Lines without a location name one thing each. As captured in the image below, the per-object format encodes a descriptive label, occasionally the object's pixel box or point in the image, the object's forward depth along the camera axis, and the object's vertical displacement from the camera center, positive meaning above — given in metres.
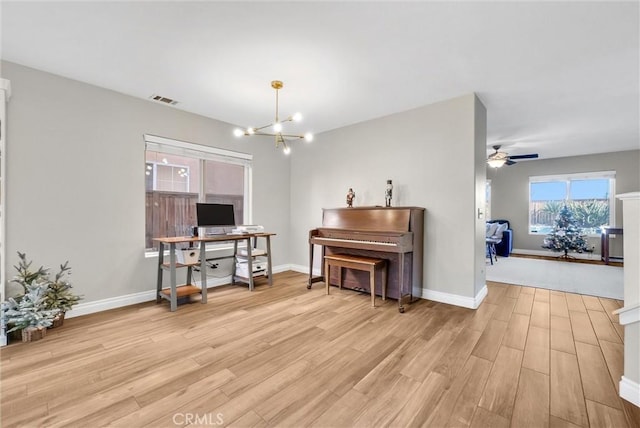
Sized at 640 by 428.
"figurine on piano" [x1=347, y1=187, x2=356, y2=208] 4.25 +0.24
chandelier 2.89 +0.90
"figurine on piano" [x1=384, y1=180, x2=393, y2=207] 3.84 +0.28
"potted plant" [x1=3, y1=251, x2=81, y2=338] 2.44 -0.79
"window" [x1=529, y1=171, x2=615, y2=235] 6.57 +0.39
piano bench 3.33 -0.66
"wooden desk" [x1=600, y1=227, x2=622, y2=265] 6.10 -0.50
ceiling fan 5.32 +1.06
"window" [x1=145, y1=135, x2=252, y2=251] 3.71 +0.43
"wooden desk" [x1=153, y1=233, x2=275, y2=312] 3.21 -0.70
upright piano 3.32 -0.37
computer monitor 3.82 -0.05
